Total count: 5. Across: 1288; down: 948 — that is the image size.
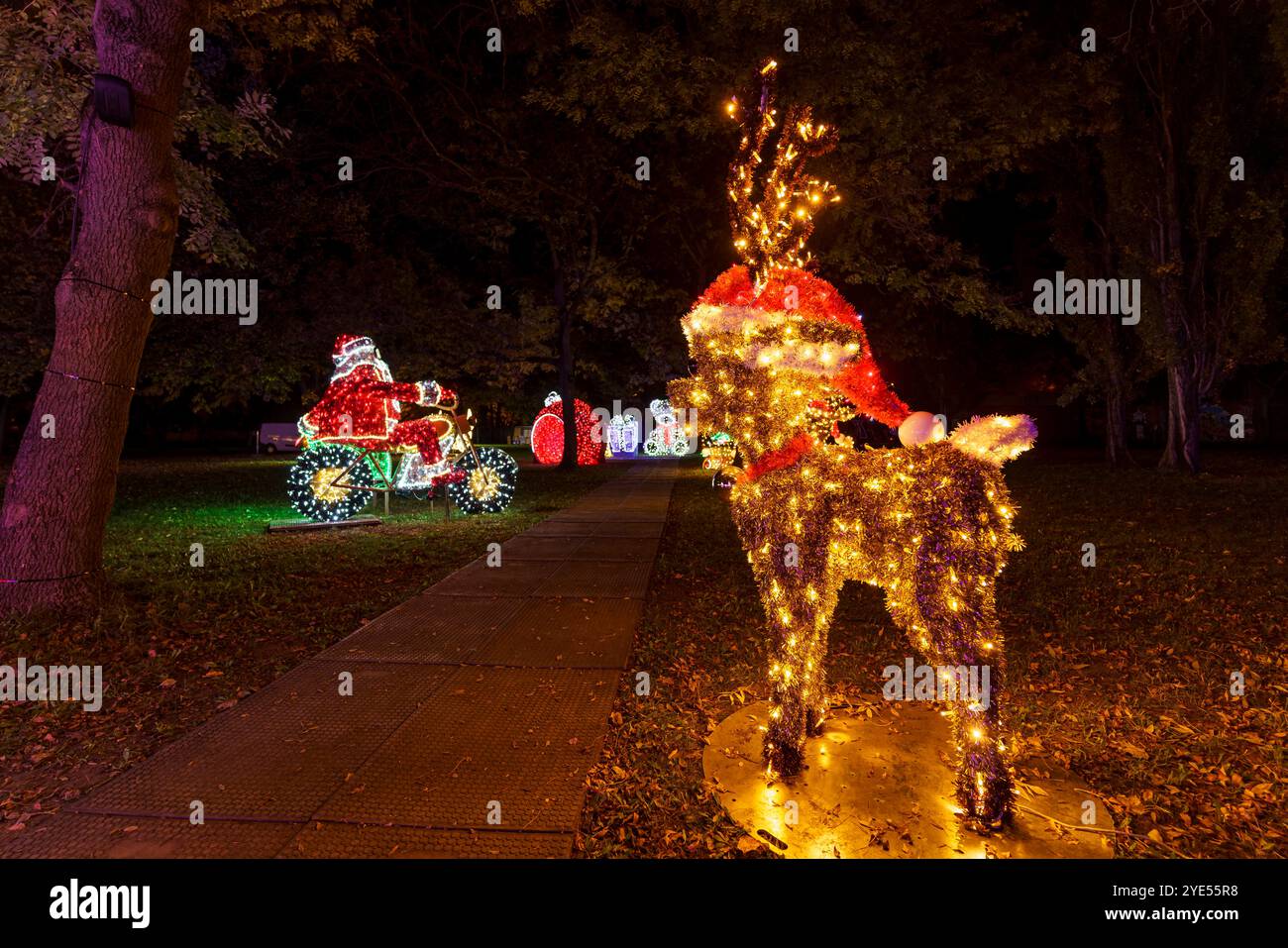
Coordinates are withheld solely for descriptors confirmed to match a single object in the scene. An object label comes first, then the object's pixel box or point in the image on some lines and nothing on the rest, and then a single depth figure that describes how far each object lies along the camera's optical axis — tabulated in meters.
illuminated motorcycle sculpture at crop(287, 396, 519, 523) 11.94
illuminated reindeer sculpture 3.16
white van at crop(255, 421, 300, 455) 41.94
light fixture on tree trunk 5.87
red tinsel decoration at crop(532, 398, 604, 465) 29.94
